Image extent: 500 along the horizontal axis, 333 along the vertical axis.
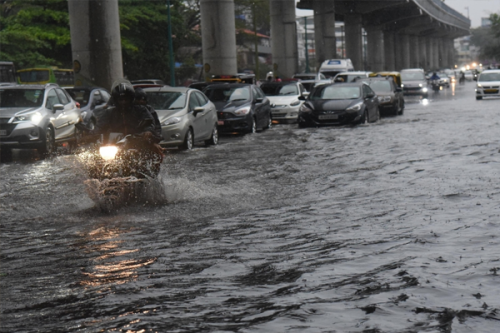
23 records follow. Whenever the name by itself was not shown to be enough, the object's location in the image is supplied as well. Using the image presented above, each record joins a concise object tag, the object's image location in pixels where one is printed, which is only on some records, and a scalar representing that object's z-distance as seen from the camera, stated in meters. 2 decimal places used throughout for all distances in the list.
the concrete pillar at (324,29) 70.12
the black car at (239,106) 24.53
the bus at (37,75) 42.91
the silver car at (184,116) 18.89
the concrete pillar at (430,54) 137.25
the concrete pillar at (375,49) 89.31
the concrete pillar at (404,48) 109.40
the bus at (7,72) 38.50
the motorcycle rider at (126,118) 10.41
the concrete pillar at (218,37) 41.59
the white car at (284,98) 30.84
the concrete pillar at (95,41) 31.27
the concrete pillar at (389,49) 100.88
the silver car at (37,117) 18.75
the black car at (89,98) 24.79
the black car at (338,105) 26.19
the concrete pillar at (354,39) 77.38
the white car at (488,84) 42.62
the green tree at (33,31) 45.53
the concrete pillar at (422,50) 129.88
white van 53.07
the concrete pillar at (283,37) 62.88
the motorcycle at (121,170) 10.19
